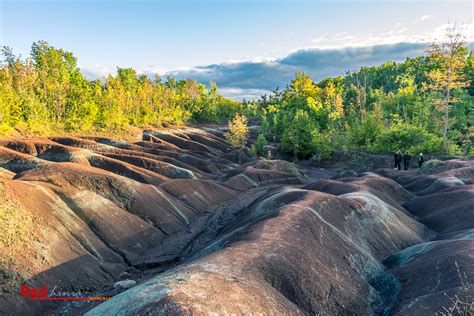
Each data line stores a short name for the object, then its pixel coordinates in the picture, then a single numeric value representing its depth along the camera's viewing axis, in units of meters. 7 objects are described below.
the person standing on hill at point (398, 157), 44.81
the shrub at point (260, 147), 73.94
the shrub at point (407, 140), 51.47
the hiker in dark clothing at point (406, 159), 44.29
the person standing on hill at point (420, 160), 42.54
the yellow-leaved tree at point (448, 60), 47.22
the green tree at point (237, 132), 70.62
